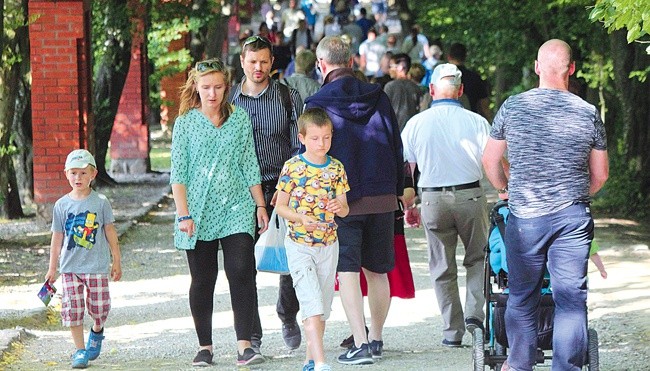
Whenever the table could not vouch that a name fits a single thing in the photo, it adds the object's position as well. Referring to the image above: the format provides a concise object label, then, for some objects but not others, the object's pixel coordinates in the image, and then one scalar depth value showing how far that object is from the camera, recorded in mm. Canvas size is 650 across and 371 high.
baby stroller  15305
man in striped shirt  18797
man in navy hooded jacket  17922
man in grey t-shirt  14719
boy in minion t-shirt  16734
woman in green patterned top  17641
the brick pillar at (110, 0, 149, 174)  51125
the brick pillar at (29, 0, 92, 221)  34875
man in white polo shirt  19641
